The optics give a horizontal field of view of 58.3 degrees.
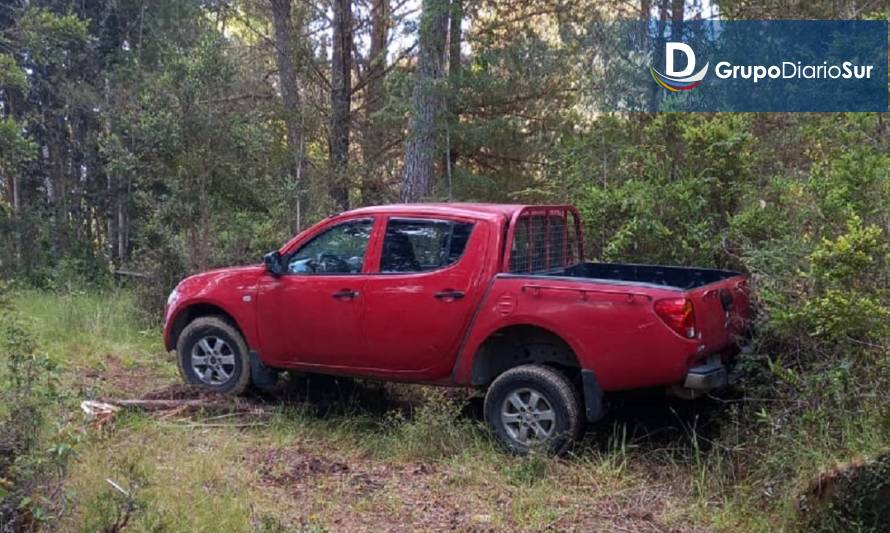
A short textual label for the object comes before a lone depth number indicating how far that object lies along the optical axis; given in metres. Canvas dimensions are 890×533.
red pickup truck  5.27
